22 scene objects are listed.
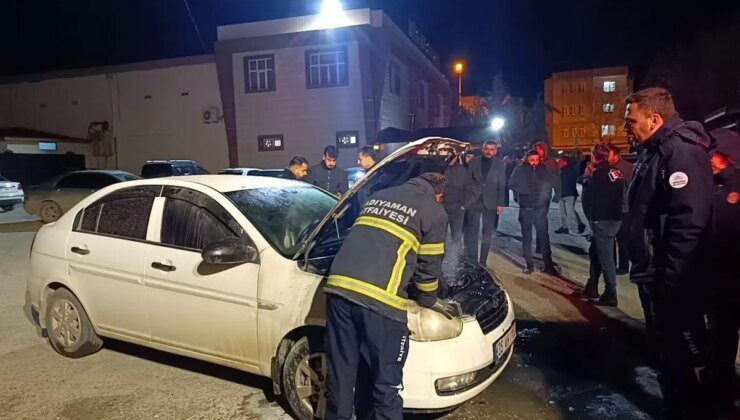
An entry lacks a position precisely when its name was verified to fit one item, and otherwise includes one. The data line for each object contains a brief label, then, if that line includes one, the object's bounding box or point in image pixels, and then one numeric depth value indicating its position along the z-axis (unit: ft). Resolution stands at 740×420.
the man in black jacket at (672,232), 8.74
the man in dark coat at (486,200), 22.71
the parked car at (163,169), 49.16
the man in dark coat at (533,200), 22.65
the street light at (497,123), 71.61
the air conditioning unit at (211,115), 70.03
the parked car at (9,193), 48.24
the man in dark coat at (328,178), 23.48
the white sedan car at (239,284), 9.87
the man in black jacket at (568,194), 33.60
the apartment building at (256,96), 62.49
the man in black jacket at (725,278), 10.75
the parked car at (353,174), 45.55
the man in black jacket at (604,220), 17.89
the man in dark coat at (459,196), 21.45
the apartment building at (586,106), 146.61
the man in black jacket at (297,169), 22.63
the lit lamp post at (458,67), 62.34
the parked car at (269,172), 42.27
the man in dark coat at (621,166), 18.46
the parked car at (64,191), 40.60
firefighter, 8.34
